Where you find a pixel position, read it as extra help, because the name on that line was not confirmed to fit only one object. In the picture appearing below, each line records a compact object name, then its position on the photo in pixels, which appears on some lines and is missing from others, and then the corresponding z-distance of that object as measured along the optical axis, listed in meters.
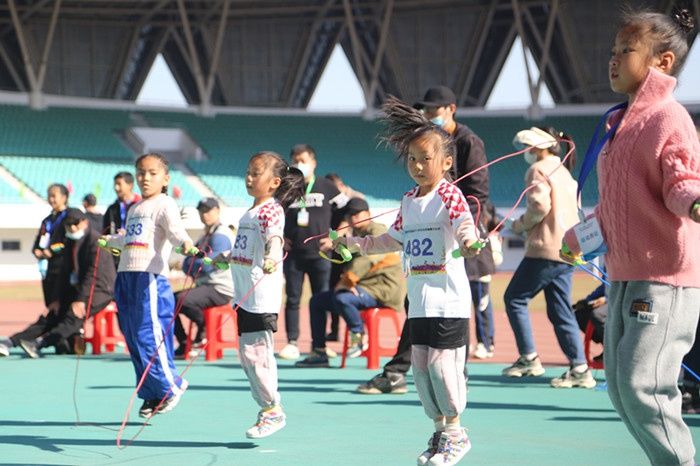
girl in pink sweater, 4.00
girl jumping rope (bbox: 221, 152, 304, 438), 6.32
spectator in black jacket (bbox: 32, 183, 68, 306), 12.22
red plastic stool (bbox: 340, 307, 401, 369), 10.56
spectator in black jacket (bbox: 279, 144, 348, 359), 11.83
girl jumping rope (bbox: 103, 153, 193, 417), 6.87
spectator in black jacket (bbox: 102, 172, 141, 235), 10.27
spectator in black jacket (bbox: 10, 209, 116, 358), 11.78
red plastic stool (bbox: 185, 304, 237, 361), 11.66
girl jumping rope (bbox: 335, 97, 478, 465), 5.34
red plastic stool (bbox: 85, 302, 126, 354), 12.45
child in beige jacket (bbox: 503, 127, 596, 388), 9.10
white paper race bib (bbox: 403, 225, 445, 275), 5.44
